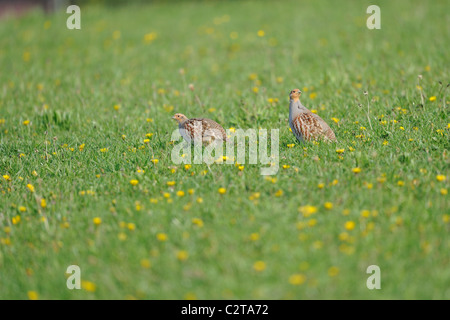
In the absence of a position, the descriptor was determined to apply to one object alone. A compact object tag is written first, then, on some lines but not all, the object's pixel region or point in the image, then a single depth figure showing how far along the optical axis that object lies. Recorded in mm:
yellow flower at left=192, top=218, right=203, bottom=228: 8344
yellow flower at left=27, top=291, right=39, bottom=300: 7410
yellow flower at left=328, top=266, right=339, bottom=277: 7047
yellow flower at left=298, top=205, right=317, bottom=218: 8250
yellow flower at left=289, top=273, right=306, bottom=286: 6895
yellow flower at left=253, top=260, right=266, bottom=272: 7152
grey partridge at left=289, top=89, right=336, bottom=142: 11227
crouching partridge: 11797
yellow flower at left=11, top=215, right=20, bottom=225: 9225
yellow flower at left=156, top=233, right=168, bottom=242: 7992
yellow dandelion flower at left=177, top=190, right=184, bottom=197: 9358
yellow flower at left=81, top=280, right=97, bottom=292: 7301
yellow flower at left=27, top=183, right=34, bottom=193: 10127
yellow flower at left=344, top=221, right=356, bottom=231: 7805
